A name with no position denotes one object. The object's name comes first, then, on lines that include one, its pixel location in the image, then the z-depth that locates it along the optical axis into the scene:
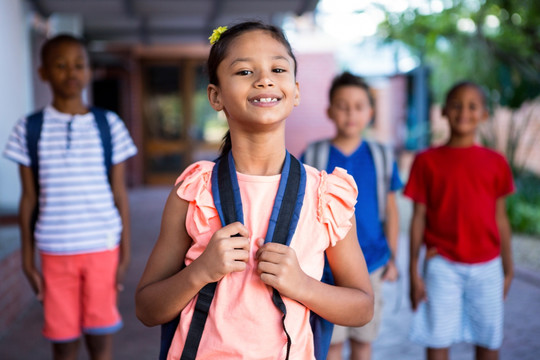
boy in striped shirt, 2.57
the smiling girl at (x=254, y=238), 1.35
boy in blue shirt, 2.62
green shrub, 7.41
